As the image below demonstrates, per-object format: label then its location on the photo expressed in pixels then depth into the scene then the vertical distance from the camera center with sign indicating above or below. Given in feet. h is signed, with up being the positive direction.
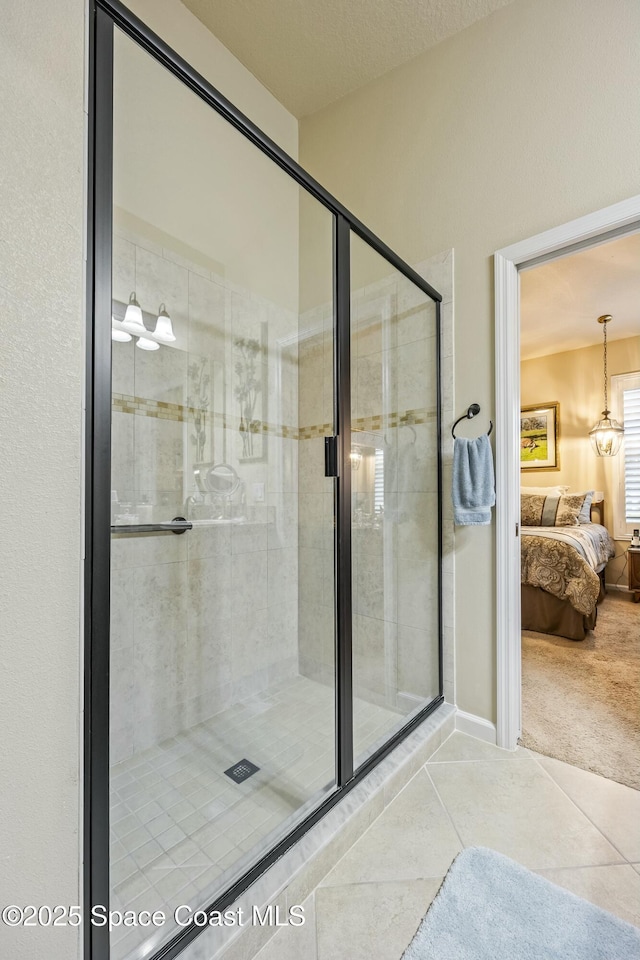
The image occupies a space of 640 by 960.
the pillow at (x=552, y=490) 15.58 -0.26
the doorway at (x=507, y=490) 6.02 -0.09
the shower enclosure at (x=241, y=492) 3.74 -0.10
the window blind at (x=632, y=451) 14.17 +1.01
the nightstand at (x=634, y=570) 13.39 -2.65
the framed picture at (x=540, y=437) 16.35 +1.72
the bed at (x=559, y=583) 10.37 -2.40
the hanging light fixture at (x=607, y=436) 14.49 +1.53
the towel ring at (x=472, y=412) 6.32 +1.02
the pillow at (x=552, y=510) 14.08 -0.87
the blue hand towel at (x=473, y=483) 5.96 +0.00
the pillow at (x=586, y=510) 14.11 -0.87
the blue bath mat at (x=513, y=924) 3.35 -3.52
